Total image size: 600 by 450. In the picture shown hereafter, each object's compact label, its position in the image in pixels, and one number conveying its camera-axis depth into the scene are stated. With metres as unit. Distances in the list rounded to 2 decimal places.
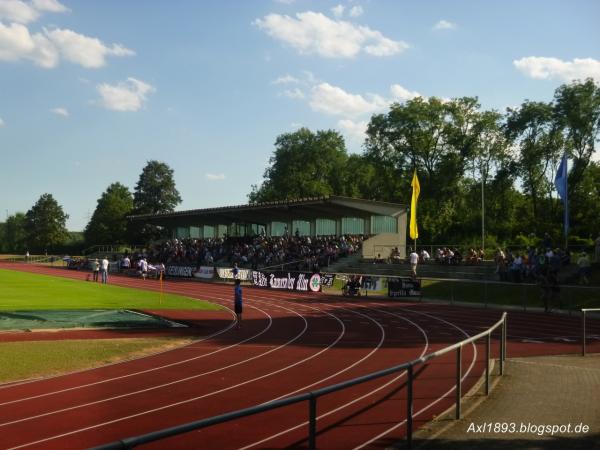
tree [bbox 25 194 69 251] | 101.31
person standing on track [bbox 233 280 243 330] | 19.28
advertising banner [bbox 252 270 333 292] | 35.19
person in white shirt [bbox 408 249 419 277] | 35.28
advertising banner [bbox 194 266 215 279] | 44.27
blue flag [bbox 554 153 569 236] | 32.82
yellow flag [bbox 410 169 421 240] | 38.53
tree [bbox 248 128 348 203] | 86.69
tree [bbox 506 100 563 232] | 51.03
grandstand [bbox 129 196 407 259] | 44.94
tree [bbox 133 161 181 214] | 111.19
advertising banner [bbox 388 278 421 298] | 30.42
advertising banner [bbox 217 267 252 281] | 40.66
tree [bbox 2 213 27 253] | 116.05
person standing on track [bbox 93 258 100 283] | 41.44
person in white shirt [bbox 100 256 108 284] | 39.03
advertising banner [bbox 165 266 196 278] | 46.88
